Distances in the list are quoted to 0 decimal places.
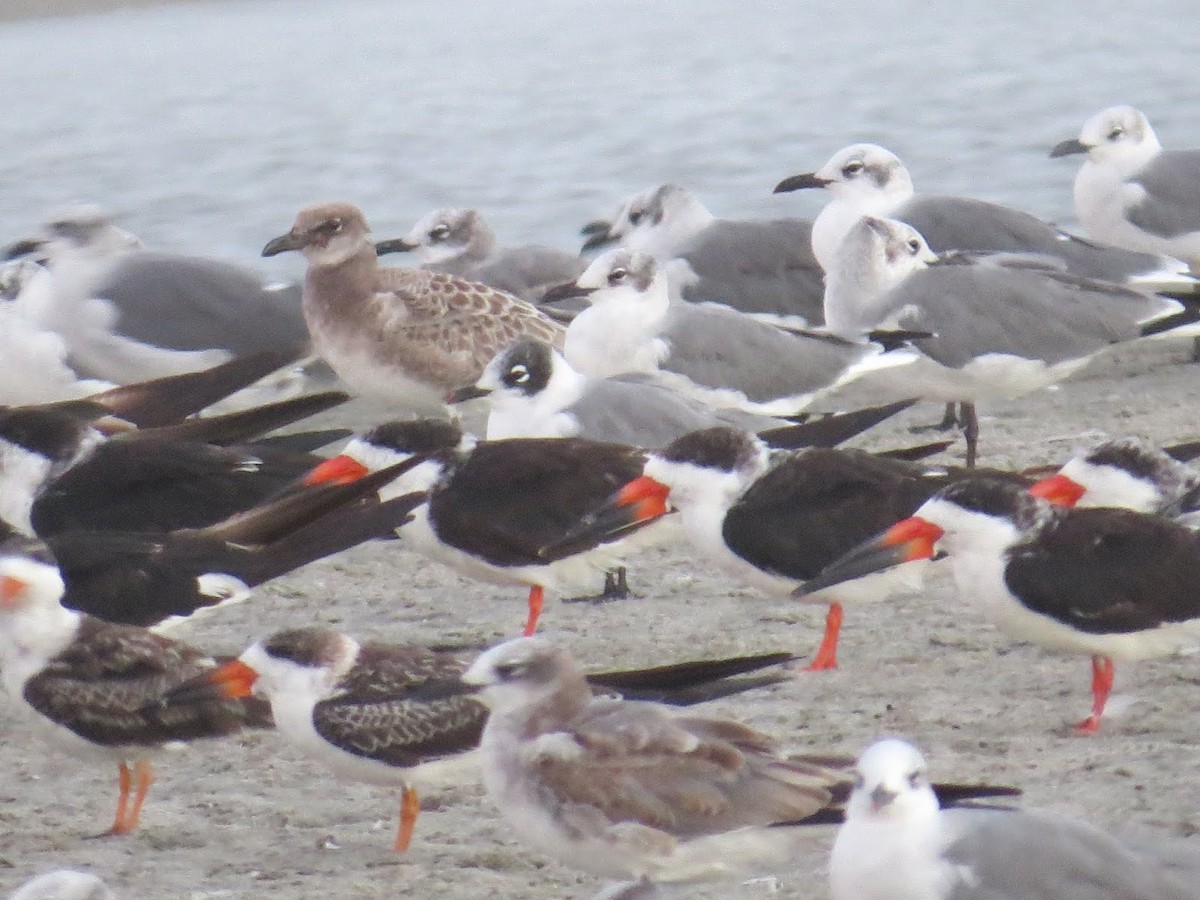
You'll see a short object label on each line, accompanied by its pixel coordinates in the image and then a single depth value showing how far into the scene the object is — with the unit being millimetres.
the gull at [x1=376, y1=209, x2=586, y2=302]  20234
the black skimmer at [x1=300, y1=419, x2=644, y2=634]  11898
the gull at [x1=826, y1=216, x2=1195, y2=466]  15930
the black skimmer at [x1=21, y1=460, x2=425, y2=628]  11172
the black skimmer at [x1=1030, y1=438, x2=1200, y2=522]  11227
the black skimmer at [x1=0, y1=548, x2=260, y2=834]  9562
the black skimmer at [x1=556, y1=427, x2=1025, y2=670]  11227
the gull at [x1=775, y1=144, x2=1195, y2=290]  18750
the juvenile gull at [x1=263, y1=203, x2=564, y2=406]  16828
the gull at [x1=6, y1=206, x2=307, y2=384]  17953
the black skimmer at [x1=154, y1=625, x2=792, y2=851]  9008
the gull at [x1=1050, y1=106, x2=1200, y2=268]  20672
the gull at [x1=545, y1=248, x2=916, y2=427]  15898
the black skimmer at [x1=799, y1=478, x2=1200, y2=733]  10000
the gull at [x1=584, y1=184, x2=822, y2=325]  19328
